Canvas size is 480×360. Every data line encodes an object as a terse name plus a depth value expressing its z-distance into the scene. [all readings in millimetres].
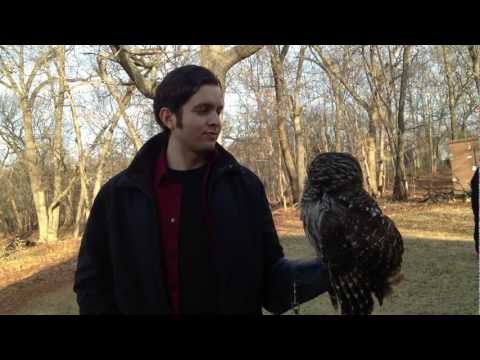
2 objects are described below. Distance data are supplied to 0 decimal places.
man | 1229
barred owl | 1033
